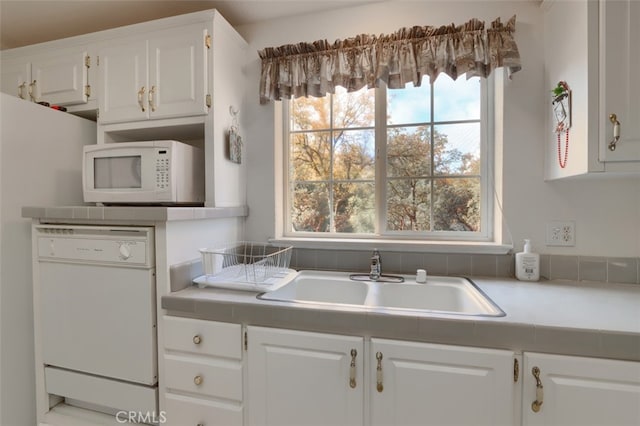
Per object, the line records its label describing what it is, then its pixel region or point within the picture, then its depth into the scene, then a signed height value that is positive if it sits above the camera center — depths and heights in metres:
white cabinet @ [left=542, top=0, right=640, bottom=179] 1.01 +0.44
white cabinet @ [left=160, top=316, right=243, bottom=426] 1.12 -0.67
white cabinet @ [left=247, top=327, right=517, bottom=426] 0.92 -0.61
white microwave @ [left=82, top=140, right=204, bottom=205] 1.36 +0.18
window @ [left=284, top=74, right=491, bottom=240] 1.62 +0.27
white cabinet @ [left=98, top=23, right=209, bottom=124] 1.44 +0.71
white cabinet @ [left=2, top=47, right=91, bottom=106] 1.64 +0.80
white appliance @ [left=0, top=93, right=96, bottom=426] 1.36 -0.04
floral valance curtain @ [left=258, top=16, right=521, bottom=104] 1.39 +0.79
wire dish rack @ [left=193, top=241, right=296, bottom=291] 1.29 -0.32
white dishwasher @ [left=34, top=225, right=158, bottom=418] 1.20 -0.46
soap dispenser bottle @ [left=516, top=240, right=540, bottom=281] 1.39 -0.29
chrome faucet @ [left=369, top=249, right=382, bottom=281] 1.48 -0.32
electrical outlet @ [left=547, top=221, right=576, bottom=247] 1.41 -0.13
